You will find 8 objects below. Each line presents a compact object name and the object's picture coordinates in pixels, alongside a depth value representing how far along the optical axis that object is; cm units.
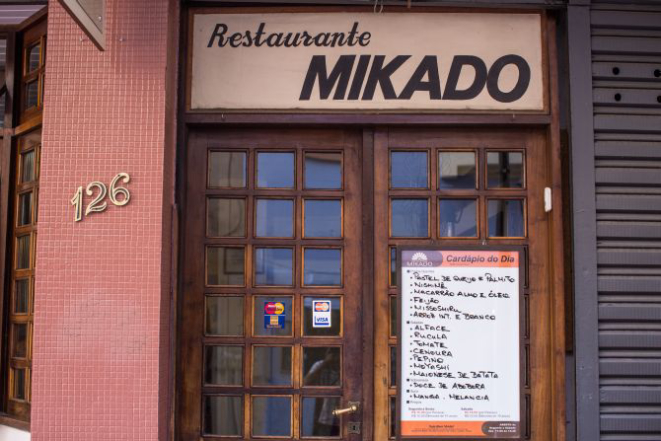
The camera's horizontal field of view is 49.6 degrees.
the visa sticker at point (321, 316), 498
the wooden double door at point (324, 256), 494
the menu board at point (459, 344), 487
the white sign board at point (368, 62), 501
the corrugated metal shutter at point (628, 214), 479
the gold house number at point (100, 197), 464
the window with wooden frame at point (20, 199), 522
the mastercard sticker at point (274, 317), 498
